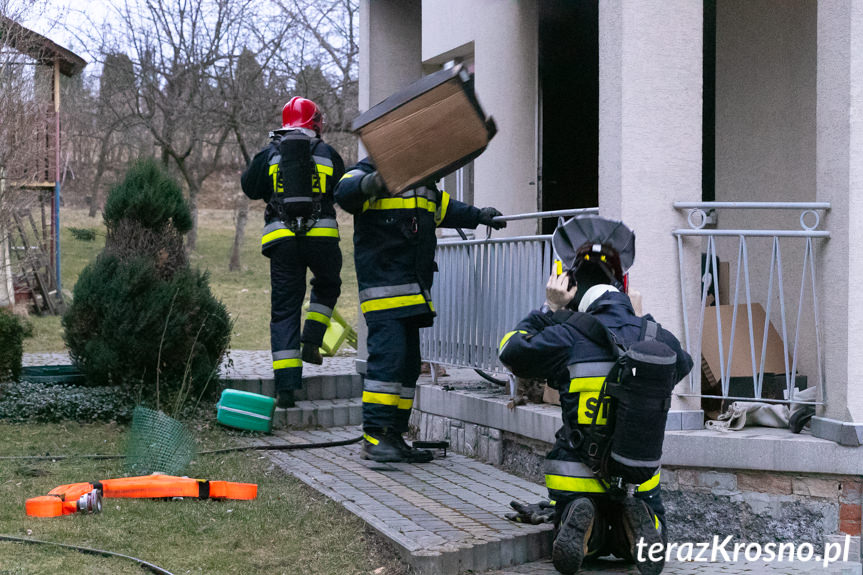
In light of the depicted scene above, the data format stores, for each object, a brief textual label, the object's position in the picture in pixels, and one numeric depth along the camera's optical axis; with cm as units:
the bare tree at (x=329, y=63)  2692
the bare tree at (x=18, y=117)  1188
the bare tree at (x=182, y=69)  2564
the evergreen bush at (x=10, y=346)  844
